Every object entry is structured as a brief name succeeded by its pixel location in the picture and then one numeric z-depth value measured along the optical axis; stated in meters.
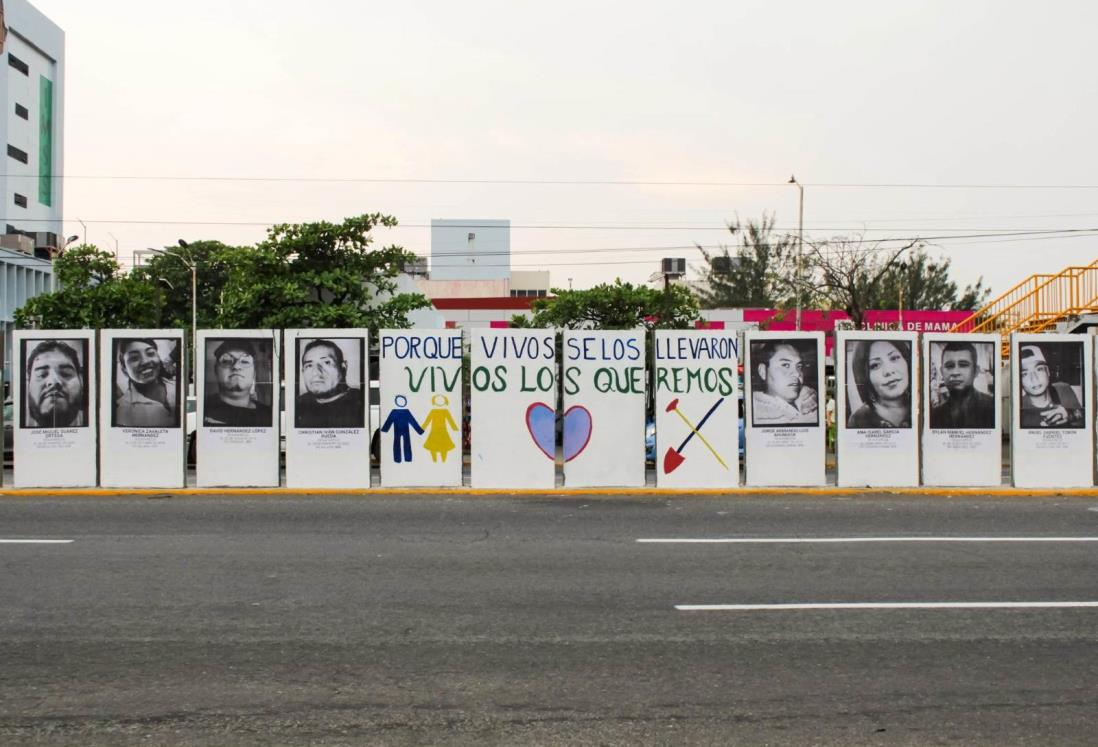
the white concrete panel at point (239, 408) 14.46
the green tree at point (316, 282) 26.64
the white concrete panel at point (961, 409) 14.92
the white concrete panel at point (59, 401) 14.49
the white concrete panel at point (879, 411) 14.81
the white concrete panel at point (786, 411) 14.66
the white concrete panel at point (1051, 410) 15.11
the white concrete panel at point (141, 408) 14.48
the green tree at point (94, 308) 37.59
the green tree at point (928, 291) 60.38
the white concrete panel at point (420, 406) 14.56
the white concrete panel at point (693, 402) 14.72
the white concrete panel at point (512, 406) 14.65
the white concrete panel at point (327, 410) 14.45
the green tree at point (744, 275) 70.69
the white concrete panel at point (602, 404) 14.67
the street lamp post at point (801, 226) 43.71
